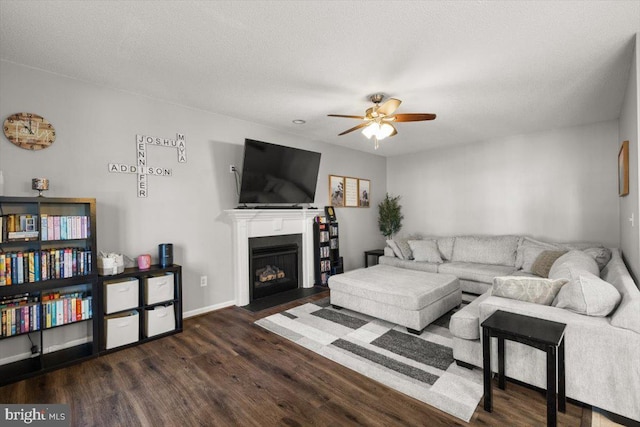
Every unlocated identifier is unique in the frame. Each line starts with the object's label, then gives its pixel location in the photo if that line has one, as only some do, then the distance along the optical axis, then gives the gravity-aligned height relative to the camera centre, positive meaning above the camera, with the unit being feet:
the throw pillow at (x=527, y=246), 13.98 -1.73
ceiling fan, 9.31 +3.16
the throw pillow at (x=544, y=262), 12.10 -2.18
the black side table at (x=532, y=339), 5.40 -2.49
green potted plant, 20.65 -0.26
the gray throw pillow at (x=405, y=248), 17.30 -2.08
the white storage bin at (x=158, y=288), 9.84 -2.38
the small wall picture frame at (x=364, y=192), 19.88 +1.47
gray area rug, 6.81 -4.08
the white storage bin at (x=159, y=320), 9.81 -3.45
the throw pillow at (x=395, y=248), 17.37 -2.06
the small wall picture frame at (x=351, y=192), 18.92 +1.43
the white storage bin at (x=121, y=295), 9.00 -2.38
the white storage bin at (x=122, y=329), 9.00 -3.42
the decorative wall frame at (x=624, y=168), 9.31 +1.34
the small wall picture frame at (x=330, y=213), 17.28 +0.08
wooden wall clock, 8.25 +2.58
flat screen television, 12.87 +1.96
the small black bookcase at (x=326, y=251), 16.34 -2.07
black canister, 10.55 -1.29
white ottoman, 10.01 -2.99
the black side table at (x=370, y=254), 19.26 -2.64
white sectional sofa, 5.65 -2.63
